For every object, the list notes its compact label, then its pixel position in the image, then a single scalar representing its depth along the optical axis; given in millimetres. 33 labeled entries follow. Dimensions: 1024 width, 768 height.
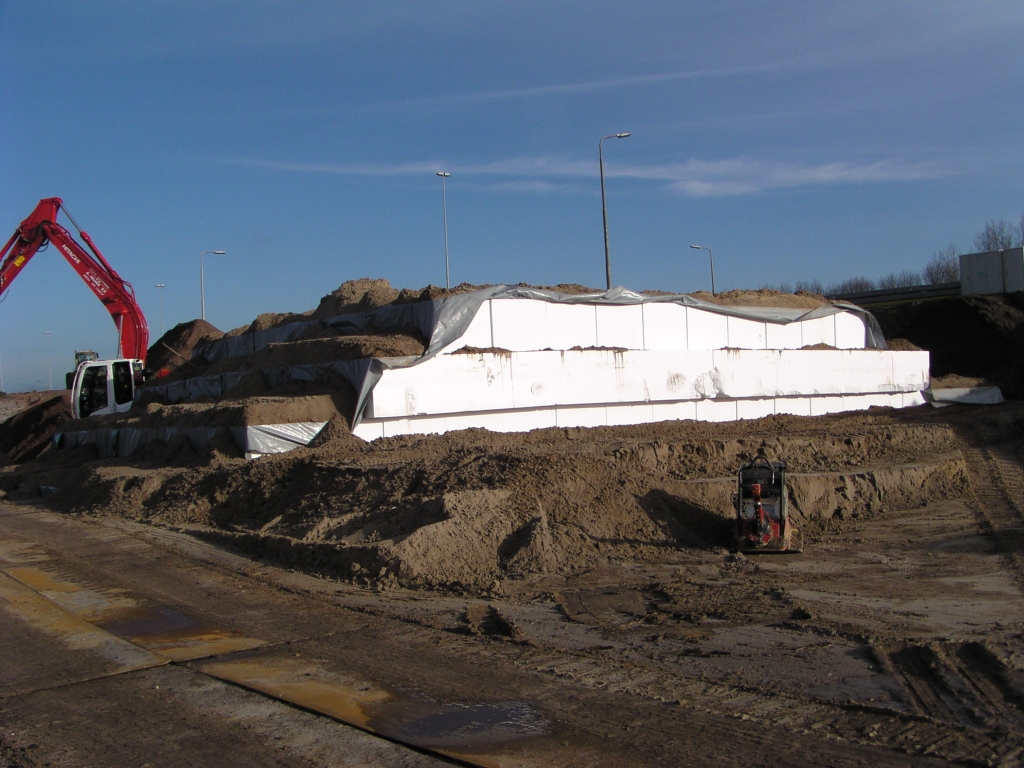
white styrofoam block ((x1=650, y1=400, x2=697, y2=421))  20484
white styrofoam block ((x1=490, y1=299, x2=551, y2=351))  18969
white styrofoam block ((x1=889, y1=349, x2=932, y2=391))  26656
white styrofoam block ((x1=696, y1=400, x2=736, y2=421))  21391
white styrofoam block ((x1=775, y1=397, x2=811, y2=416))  23094
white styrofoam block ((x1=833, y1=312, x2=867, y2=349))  26438
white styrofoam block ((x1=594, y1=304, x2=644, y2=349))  20719
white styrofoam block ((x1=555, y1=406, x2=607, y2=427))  18953
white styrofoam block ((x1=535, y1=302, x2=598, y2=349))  19812
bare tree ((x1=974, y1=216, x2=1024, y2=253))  61153
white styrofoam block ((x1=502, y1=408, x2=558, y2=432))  18188
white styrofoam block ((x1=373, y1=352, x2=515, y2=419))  16766
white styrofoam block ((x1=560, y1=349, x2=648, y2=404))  19016
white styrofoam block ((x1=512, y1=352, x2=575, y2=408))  18297
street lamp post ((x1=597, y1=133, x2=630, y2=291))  26341
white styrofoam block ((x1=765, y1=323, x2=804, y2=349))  24344
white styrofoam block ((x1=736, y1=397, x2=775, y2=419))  22297
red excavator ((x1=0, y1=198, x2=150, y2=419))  26656
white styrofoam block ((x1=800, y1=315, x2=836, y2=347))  25375
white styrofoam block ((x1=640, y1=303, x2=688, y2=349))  21641
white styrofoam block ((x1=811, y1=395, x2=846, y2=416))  23969
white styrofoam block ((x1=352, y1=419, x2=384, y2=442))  16594
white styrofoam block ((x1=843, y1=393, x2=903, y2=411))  24844
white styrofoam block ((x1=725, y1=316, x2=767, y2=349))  23453
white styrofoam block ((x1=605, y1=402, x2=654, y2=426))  19688
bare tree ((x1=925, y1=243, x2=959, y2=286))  68188
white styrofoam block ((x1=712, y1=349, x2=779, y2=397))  21844
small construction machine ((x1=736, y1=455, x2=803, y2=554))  10445
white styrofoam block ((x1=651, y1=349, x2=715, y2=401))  20422
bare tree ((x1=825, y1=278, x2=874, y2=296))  74812
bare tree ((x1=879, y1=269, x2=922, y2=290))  73875
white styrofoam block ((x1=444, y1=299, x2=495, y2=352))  18484
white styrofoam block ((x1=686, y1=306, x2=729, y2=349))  22562
